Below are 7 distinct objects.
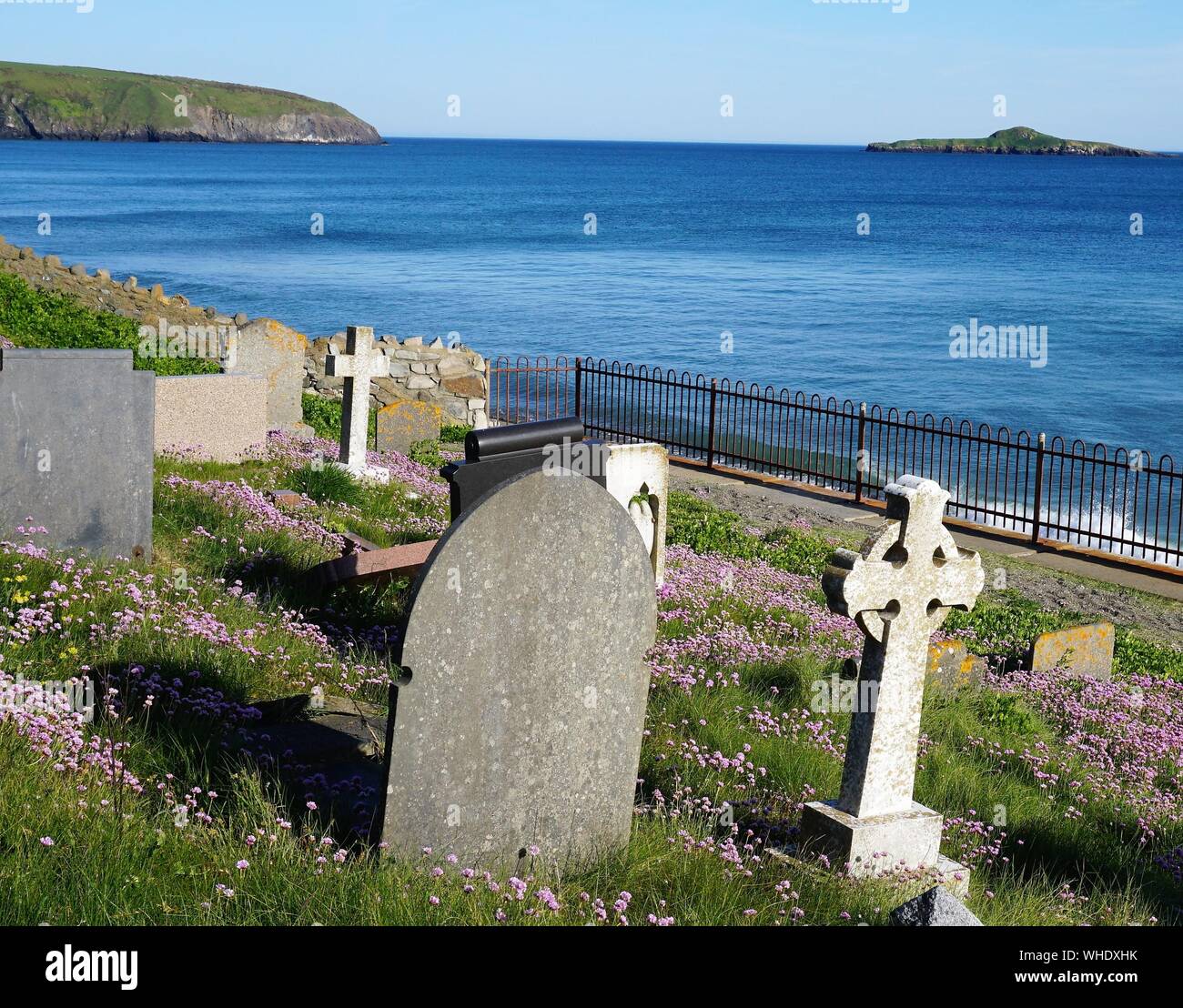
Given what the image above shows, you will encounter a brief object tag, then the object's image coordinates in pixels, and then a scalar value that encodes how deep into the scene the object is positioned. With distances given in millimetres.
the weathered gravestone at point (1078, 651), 9375
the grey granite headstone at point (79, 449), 7262
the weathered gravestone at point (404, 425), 14977
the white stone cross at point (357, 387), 12141
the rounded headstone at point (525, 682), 4199
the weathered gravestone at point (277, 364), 13711
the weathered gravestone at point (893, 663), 5164
